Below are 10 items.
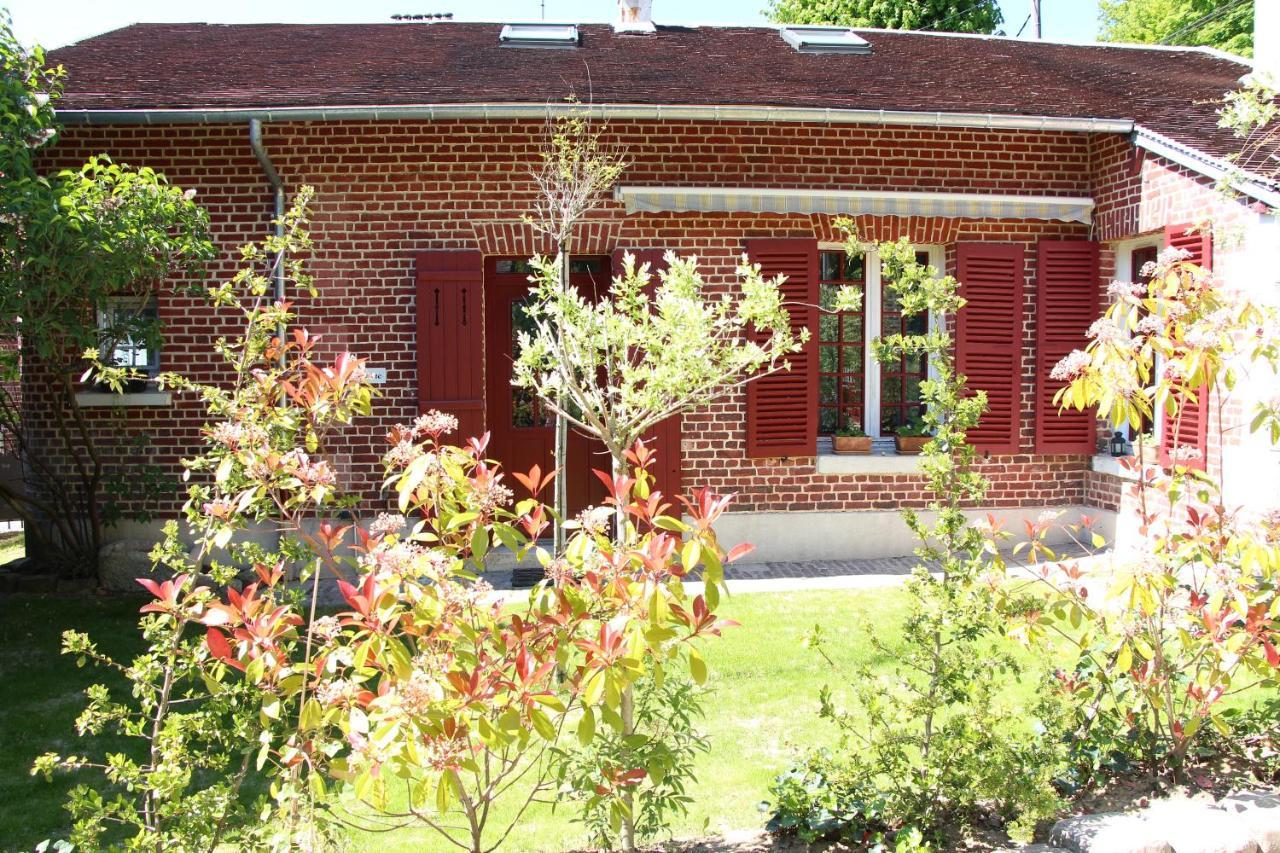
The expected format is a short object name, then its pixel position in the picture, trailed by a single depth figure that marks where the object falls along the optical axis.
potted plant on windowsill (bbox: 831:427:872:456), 9.69
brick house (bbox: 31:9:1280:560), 9.09
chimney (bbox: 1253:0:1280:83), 9.65
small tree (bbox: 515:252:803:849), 5.25
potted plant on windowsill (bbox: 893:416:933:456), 9.75
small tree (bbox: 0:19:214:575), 7.00
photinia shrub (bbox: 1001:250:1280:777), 3.88
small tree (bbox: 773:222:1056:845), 3.81
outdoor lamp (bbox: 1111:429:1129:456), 9.77
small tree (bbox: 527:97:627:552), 6.94
